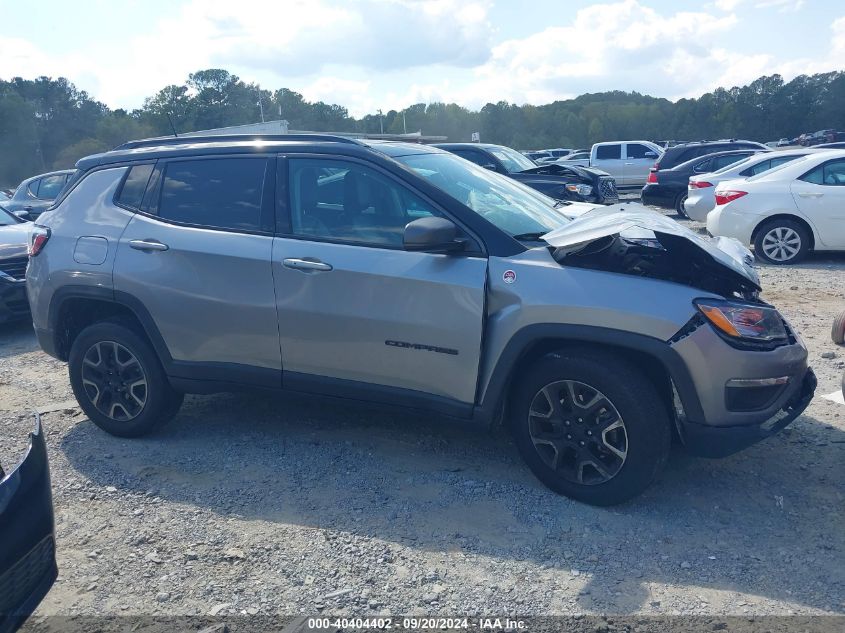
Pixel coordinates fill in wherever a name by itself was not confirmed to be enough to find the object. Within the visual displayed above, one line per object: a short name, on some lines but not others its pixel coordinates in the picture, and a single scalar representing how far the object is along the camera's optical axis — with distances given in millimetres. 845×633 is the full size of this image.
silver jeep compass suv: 3578
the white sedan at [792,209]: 10070
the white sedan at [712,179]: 12930
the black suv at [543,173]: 12500
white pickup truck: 23406
